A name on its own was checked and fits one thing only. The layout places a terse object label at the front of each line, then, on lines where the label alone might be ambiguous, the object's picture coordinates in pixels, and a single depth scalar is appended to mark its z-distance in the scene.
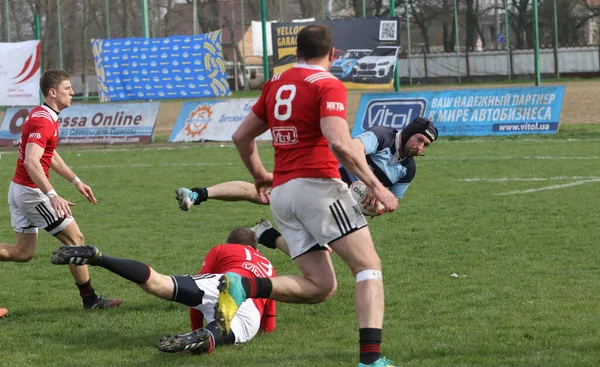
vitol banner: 21.95
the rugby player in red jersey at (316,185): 5.45
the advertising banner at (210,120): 24.55
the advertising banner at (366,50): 24.72
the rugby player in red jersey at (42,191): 7.94
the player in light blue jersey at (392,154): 7.58
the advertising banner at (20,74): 28.06
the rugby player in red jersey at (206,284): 5.93
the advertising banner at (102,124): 26.23
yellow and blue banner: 27.03
